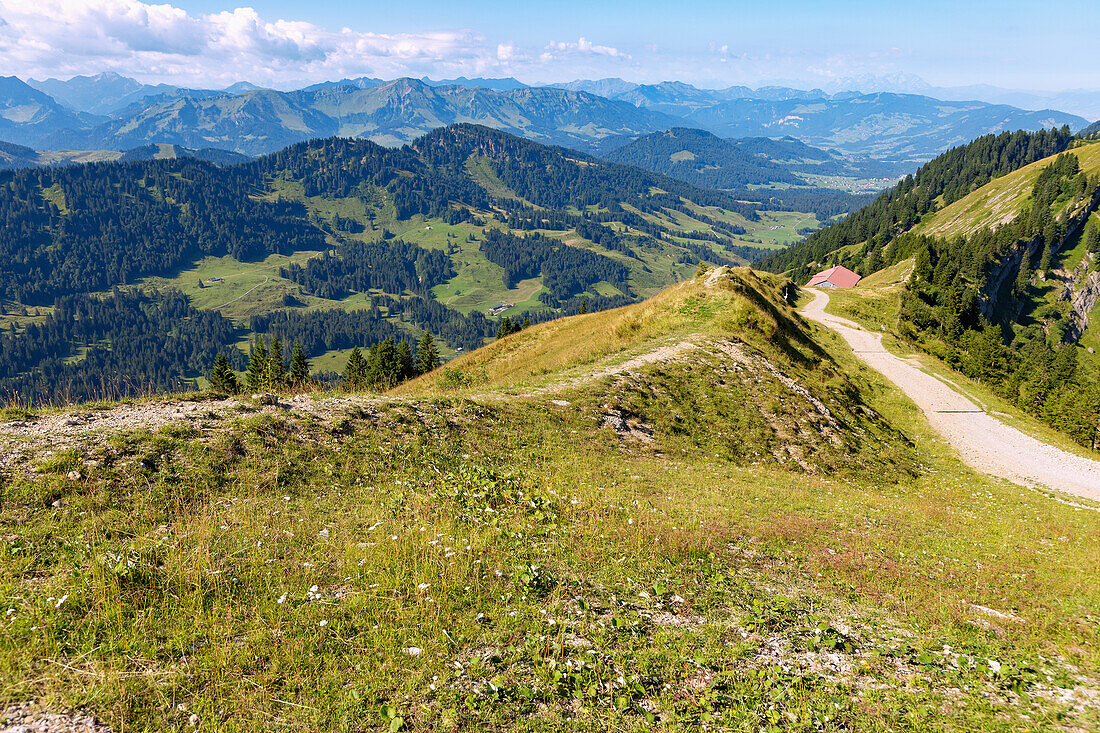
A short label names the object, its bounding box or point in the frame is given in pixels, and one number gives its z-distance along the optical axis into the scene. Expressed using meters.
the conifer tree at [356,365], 82.19
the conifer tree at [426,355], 83.19
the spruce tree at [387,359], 73.75
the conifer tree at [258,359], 61.86
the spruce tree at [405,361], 75.86
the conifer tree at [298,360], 61.58
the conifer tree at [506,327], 91.59
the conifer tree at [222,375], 58.63
